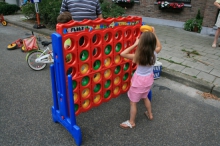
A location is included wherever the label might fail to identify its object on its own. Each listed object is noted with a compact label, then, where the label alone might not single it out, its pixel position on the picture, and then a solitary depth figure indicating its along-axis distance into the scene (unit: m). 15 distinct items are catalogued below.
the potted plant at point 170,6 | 9.12
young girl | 2.40
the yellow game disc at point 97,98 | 3.06
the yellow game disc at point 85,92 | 2.86
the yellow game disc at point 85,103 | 2.89
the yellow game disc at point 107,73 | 3.06
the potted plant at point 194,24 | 8.33
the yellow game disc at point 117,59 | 3.13
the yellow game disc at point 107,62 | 2.99
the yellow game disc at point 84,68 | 2.68
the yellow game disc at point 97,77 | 2.94
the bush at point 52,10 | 8.59
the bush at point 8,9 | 13.53
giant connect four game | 2.28
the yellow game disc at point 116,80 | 3.29
